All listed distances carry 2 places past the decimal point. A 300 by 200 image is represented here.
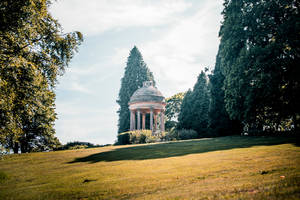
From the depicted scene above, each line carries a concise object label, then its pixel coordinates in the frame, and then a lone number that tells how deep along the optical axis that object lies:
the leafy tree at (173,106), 66.00
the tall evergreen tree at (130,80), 47.31
